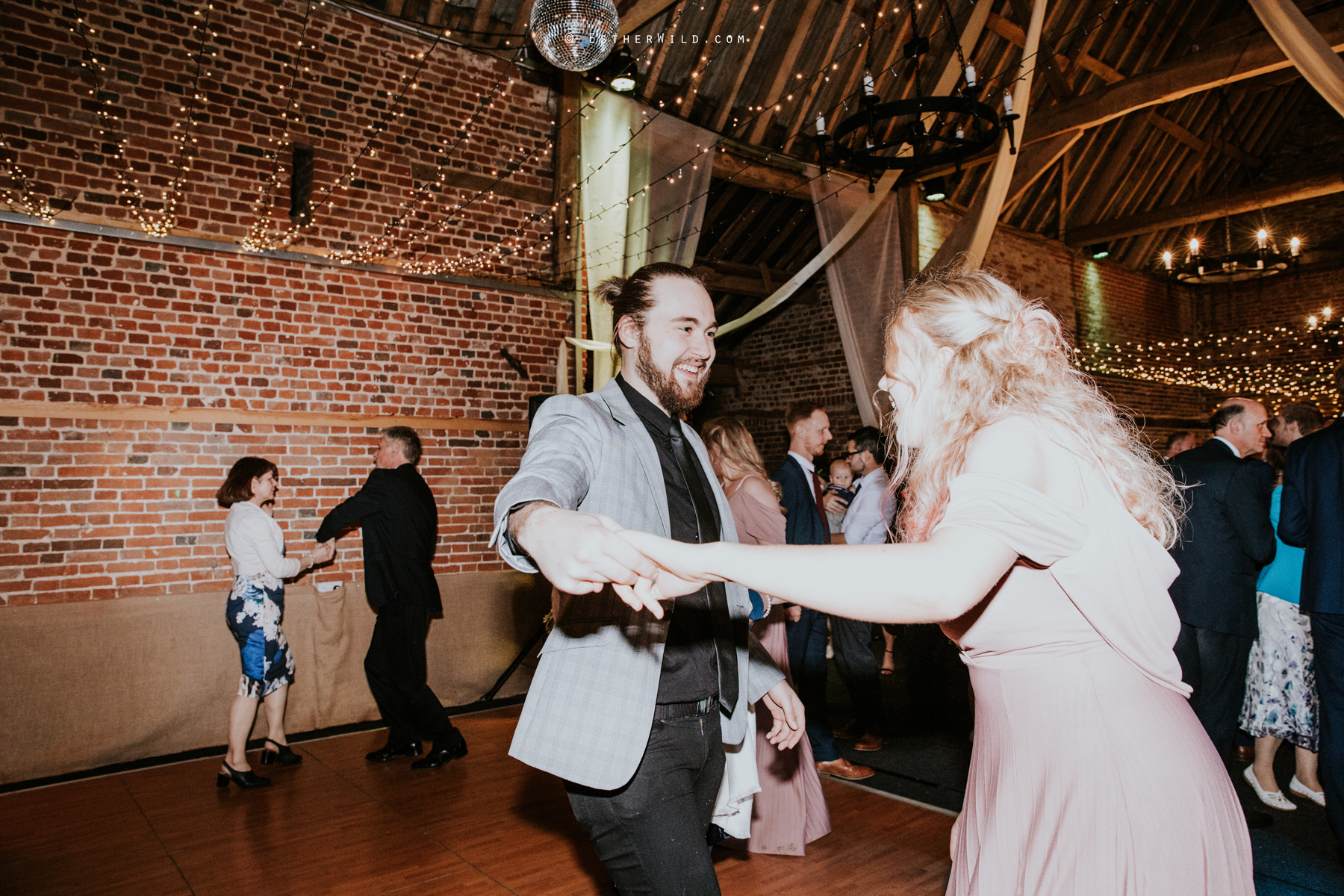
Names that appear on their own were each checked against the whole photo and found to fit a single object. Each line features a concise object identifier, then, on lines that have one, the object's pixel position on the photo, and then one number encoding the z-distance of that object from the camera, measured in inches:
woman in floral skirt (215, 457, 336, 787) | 161.5
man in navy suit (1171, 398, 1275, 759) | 130.6
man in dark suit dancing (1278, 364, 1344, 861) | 112.2
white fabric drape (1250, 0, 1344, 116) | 152.2
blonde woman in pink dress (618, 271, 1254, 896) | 36.1
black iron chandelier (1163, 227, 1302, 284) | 318.3
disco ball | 126.9
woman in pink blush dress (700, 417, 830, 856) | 122.4
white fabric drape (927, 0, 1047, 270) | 180.2
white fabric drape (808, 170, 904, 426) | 266.4
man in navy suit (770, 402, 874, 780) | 160.7
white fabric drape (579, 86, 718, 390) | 217.5
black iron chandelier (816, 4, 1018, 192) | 168.1
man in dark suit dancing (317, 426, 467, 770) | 173.5
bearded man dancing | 53.9
